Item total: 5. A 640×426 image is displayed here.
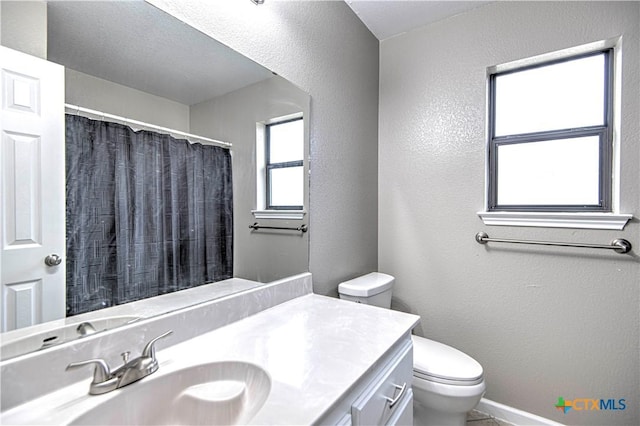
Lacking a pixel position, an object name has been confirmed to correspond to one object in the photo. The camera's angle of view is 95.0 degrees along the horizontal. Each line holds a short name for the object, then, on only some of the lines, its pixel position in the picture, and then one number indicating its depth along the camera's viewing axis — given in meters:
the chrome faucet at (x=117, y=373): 0.61
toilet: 1.29
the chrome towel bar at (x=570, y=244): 1.39
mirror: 0.69
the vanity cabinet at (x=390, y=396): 0.72
